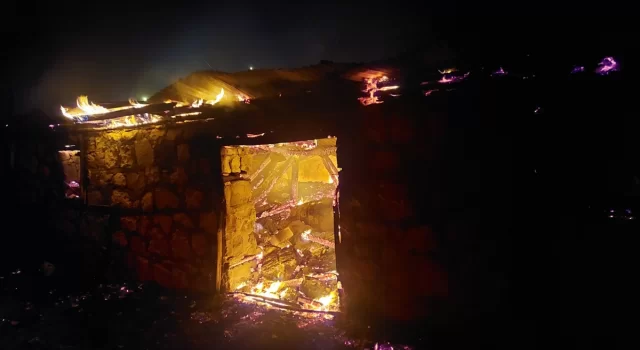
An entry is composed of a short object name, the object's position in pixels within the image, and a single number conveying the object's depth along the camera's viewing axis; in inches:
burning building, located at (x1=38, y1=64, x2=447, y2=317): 150.3
